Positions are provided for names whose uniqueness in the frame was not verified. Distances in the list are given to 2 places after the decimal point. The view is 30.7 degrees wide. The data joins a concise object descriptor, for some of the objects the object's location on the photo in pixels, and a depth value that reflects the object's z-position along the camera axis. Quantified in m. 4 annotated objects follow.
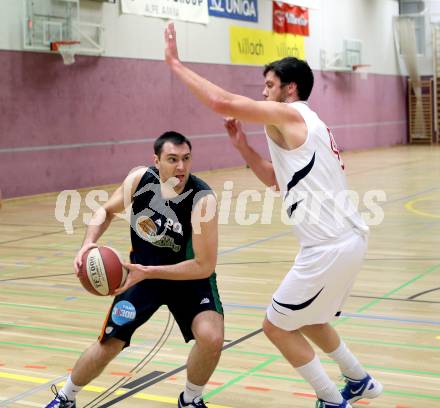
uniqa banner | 17.19
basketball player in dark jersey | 3.64
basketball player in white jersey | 3.33
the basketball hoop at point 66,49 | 13.00
